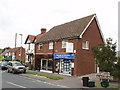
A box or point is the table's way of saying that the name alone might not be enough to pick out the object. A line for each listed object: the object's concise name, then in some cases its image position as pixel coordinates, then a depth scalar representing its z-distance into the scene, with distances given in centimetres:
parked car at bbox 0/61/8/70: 2179
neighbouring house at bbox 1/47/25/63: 4000
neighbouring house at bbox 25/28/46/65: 2281
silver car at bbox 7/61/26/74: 1653
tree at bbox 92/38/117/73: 1062
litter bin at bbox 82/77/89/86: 981
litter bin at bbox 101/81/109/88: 964
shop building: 1543
